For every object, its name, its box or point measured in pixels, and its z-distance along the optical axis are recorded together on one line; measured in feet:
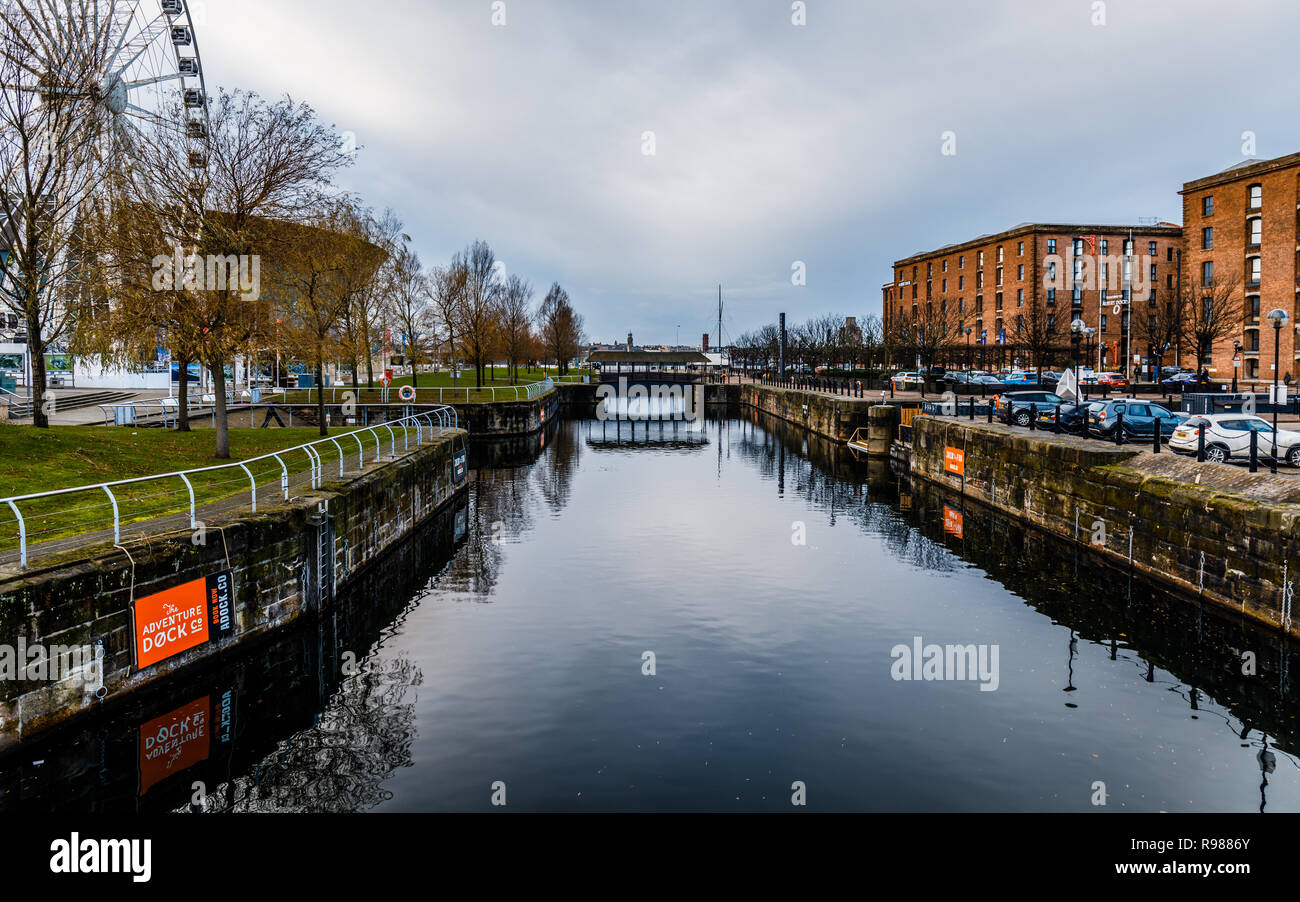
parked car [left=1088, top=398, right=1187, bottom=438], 99.35
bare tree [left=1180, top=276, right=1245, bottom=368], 173.27
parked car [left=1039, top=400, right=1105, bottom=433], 100.98
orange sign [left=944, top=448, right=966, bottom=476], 102.06
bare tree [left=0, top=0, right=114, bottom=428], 64.80
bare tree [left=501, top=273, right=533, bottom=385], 254.06
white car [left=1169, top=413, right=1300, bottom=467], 69.31
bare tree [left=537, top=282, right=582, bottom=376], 348.38
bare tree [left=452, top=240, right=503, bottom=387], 210.18
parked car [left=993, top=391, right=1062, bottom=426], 119.96
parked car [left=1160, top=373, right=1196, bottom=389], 180.55
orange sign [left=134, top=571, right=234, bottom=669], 36.24
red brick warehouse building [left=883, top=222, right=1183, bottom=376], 247.09
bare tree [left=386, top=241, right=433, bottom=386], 192.75
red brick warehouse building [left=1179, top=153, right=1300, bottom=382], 187.83
